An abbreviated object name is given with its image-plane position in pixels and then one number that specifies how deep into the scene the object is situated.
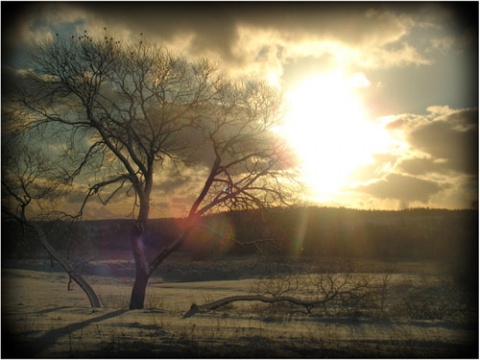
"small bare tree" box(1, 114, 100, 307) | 17.27
